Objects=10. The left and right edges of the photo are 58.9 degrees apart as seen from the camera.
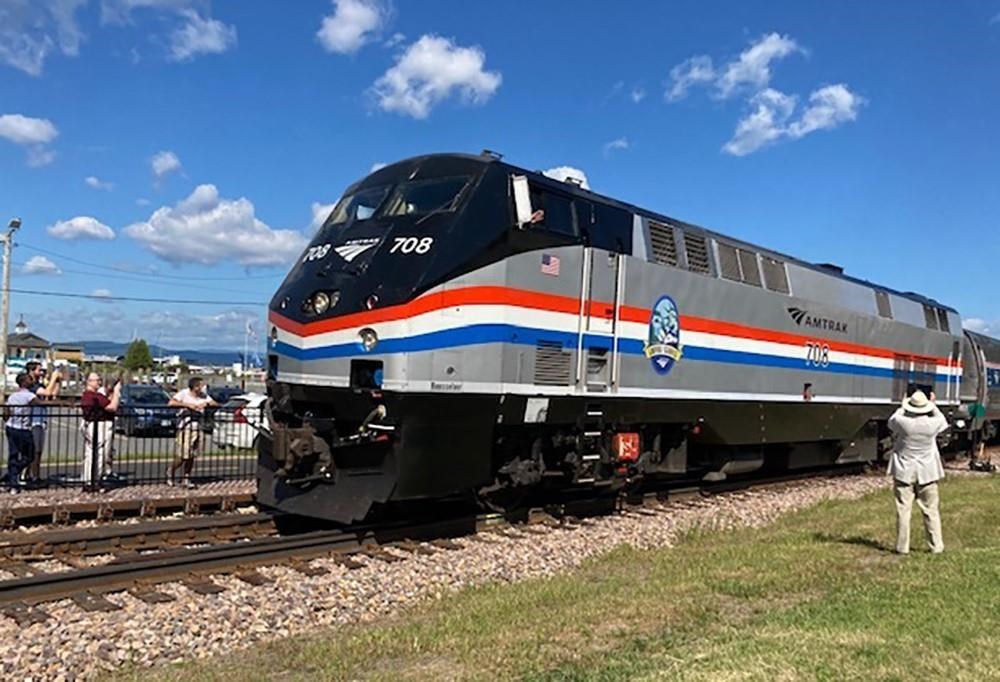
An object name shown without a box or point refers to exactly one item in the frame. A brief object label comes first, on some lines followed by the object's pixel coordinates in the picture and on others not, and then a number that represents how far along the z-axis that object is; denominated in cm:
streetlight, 3403
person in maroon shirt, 1347
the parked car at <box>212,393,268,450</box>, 1709
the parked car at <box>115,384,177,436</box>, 1486
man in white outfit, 954
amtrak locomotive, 874
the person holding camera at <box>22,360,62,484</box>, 1379
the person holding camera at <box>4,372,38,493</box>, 1352
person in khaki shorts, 1430
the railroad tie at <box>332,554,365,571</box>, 855
